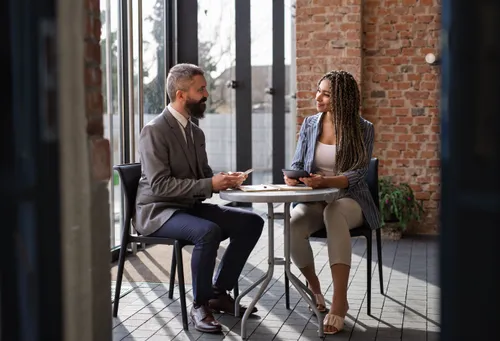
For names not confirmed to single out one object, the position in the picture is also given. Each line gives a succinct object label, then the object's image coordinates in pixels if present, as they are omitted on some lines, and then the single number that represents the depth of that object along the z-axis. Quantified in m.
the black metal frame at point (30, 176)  1.68
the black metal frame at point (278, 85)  9.20
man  3.88
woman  3.98
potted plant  6.54
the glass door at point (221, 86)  8.45
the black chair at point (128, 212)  3.98
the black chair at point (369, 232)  4.08
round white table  3.62
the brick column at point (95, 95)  1.99
